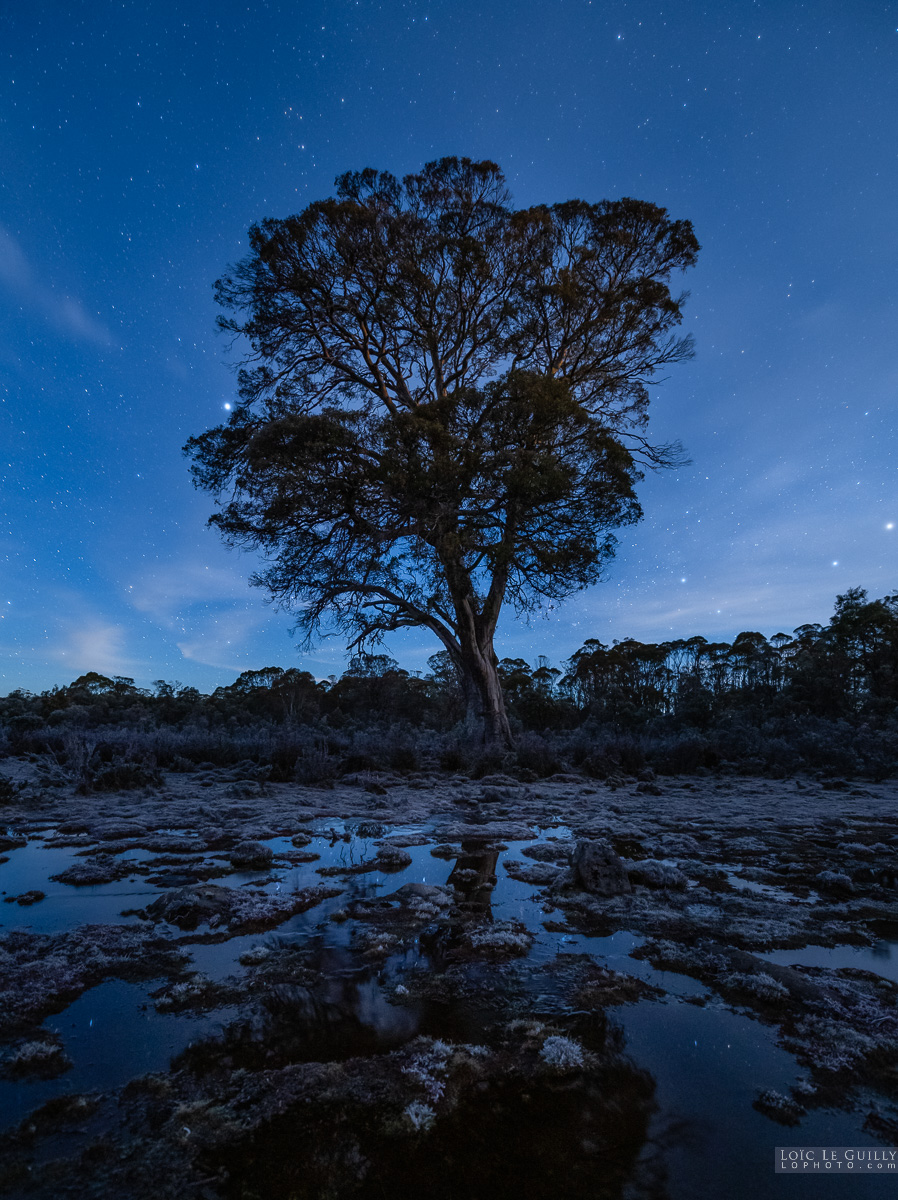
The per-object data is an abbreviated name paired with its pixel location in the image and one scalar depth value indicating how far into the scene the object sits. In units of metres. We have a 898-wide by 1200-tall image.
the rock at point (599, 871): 3.94
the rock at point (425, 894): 3.65
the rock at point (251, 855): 4.65
